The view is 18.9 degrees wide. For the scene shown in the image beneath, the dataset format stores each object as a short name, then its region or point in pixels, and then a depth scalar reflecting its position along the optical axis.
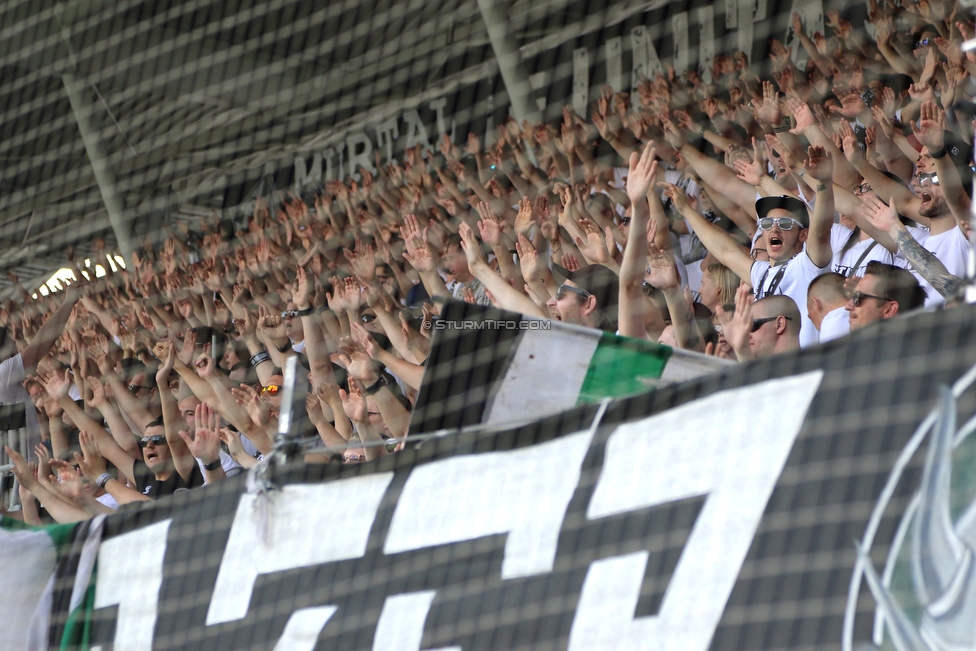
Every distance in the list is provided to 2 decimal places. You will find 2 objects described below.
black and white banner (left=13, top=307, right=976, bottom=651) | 6.64
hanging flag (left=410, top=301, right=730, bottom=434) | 8.78
